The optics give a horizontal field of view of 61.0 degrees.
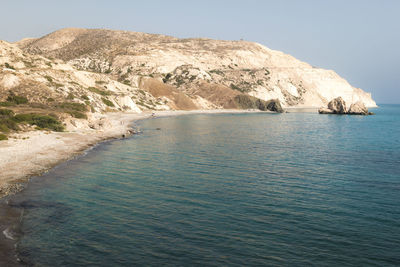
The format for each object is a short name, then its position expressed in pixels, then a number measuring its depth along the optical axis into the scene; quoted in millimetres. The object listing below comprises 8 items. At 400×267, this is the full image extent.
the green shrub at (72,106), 74288
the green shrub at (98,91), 113312
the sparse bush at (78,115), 62906
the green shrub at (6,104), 68888
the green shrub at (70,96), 87250
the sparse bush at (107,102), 110250
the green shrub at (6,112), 53075
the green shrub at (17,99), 74175
